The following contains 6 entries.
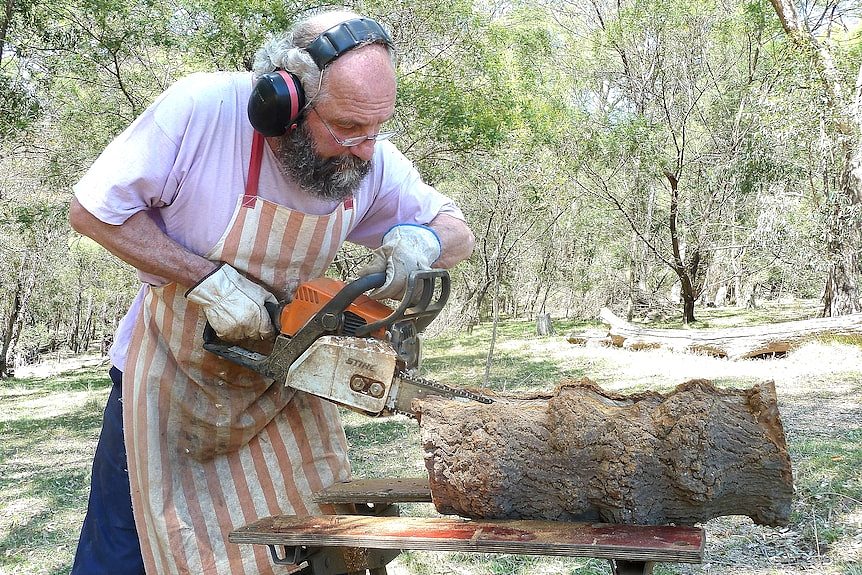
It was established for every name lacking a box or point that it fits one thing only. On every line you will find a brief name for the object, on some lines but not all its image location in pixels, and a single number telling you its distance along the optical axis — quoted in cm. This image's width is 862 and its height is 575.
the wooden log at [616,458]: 174
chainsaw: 197
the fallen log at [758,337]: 1015
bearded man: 205
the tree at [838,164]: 1143
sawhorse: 149
